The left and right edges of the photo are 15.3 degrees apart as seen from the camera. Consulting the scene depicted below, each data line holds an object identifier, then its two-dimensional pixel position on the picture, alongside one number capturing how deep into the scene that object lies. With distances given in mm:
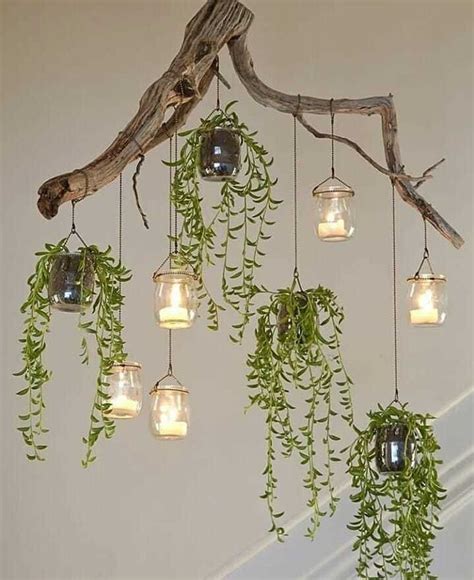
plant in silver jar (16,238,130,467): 2744
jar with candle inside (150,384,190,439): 3081
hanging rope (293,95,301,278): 3583
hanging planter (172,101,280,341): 2777
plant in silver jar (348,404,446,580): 2970
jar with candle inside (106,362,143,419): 2957
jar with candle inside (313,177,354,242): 3020
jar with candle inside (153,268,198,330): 2897
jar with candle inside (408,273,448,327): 3104
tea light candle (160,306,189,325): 2897
